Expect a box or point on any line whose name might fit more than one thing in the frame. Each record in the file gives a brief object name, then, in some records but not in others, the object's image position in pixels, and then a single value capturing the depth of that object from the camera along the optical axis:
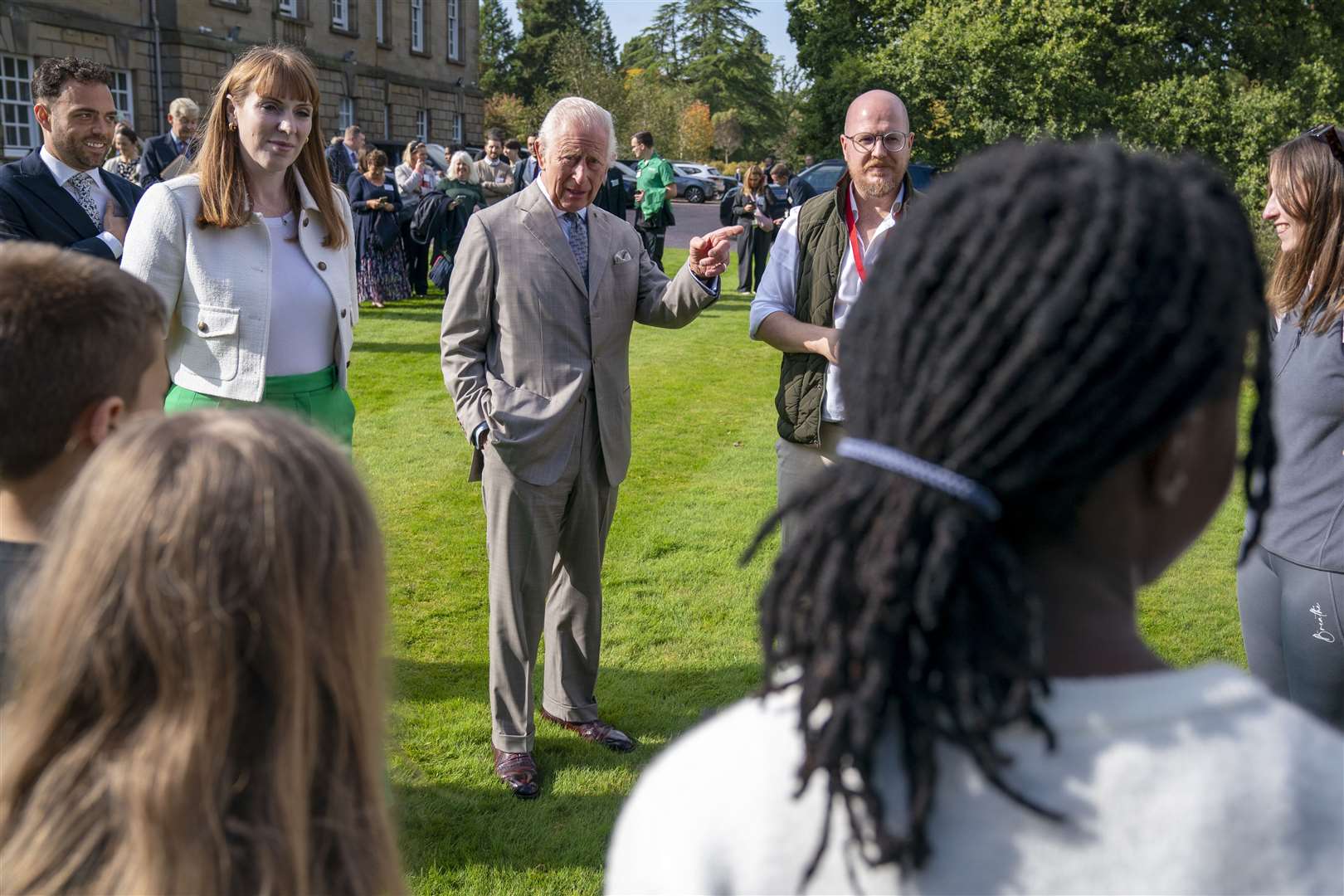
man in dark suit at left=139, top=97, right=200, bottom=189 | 10.88
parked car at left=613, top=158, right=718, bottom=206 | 44.28
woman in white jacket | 3.67
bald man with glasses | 4.32
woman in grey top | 3.03
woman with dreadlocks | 1.04
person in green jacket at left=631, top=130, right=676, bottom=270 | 16.14
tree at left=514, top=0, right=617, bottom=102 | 76.75
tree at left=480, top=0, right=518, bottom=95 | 77.62
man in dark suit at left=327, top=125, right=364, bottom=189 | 14.94
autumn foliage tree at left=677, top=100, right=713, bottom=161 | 64.44
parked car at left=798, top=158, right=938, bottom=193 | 19.47
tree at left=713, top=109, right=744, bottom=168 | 70.44
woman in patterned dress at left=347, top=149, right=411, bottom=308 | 14.52
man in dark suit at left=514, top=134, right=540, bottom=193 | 15.41
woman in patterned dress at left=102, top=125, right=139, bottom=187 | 12.34
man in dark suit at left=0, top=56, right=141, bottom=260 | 4.26
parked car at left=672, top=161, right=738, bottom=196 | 45.53
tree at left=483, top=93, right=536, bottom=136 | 57.62
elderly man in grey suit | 4.02
